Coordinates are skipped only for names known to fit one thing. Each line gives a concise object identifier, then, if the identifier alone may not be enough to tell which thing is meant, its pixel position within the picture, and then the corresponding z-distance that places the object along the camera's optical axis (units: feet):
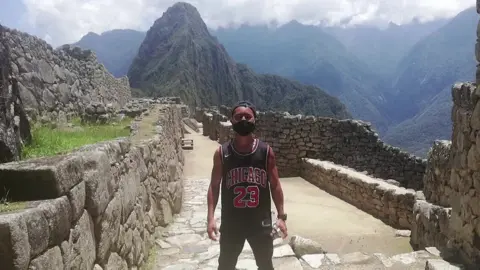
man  10.74
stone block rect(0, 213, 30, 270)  5.87
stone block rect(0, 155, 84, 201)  7.65
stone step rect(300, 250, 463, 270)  15.84
